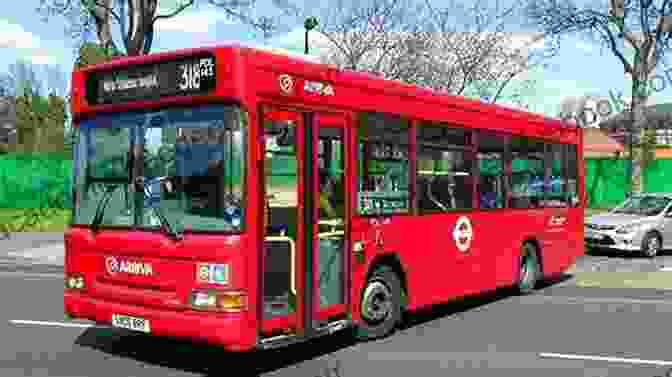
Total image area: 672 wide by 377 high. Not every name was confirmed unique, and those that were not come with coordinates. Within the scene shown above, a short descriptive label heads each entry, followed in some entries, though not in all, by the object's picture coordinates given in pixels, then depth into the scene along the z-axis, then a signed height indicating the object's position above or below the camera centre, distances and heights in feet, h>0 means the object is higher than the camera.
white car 57.47 -3.91
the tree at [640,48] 78.23 +13.99
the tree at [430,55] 98.07 +16.85
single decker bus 21.04 -0.54
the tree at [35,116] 144.46 +17.49
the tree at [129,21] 63.41 +14.18
